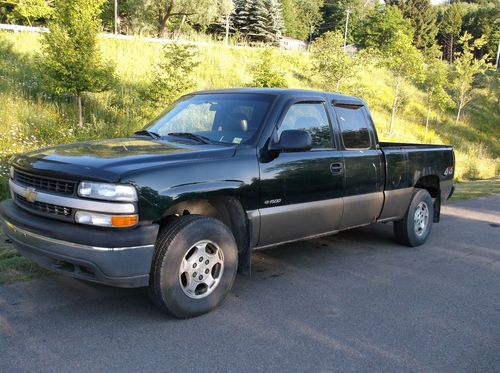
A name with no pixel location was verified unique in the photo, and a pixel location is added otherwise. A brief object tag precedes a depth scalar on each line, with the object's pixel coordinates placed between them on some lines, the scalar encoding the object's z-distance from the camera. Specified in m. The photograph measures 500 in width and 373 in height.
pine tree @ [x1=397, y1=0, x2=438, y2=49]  74.12
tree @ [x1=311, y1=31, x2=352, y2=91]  21.12
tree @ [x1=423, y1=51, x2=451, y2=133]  28.20
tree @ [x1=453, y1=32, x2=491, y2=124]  31.34
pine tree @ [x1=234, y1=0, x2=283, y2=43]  55.00
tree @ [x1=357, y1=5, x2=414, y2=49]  59.91
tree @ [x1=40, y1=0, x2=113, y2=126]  11.62
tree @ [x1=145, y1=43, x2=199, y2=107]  13.01
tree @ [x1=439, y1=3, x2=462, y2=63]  76.94
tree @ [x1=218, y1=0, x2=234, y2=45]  46.41
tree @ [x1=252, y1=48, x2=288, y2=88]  15.77
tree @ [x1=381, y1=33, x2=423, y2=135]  23.97
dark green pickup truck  3.58
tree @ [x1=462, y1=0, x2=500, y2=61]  69.12
